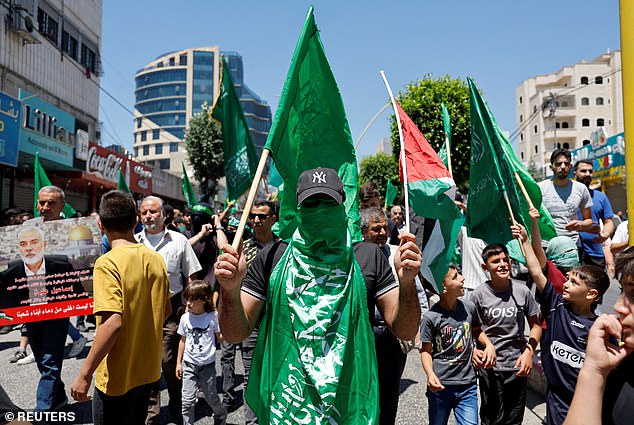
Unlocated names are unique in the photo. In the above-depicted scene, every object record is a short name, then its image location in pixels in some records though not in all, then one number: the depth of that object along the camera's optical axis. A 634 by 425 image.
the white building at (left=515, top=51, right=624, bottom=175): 55.66
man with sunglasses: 4.95
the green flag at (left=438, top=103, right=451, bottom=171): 4.84
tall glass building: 119.00
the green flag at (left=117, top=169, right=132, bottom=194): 10.04
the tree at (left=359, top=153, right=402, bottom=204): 41.41
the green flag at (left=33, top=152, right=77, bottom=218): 7.33
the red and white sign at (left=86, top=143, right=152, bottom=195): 18.84
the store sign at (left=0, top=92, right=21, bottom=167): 12.28
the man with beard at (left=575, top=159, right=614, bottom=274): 5.60
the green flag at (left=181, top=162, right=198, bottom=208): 9.99
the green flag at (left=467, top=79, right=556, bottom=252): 4.15
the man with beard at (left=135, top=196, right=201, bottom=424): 4.93
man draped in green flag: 2.38
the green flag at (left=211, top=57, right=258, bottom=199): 6.34
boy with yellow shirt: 3.09
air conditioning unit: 18.19
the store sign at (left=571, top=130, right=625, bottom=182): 24.42
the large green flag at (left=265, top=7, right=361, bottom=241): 2.97
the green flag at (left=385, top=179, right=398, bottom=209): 11.03
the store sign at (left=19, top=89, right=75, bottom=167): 13.91
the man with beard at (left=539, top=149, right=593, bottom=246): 5.20
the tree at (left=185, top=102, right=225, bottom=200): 36.22
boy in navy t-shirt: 3.06
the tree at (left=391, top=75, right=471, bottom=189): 18.72
